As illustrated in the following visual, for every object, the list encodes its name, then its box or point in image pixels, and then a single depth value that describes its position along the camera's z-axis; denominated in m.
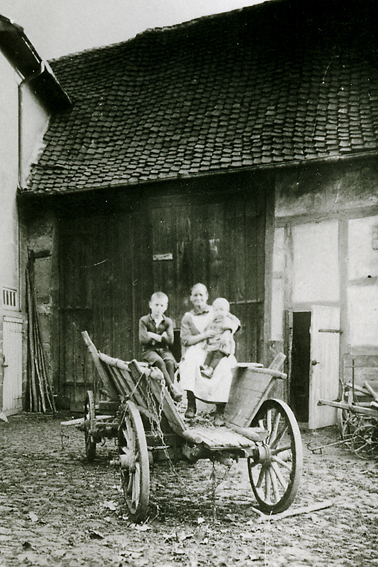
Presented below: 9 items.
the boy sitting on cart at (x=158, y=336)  6.07
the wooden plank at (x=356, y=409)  6.32
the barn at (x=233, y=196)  8.45
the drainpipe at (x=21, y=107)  10.36
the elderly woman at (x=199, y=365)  4.85
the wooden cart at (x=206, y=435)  3.84
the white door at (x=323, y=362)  8.09
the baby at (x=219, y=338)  5.12
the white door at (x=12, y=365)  9.70
